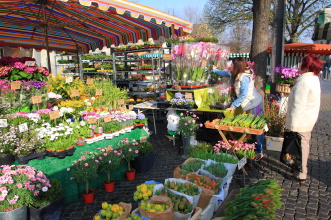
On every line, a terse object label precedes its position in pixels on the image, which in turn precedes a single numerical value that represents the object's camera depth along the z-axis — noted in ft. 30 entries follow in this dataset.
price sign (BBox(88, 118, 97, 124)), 12.64
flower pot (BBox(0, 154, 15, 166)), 10.07
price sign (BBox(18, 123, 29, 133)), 10.56
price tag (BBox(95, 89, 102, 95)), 14.99
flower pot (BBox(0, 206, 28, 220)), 8.18
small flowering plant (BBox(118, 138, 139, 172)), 12.77
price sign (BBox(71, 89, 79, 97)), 13.89
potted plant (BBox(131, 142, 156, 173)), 13.85
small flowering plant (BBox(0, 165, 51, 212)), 8.23
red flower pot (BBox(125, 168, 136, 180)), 13.33
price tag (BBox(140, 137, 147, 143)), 14.38
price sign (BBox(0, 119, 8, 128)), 10.45
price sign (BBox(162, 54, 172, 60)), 18.13
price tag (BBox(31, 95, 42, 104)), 12.12
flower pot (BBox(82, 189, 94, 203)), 11.08
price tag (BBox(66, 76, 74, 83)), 14.69
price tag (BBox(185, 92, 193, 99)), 16.31
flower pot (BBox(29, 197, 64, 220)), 8.73
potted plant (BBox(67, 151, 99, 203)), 10.44
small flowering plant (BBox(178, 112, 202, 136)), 15.58
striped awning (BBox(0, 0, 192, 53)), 13.66
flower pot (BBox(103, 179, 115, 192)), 12.05
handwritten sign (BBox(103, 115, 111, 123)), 13.34
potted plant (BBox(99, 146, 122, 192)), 11.70
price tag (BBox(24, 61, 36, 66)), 13.51
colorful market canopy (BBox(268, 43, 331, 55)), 30.04
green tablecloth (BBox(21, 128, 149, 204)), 10.50
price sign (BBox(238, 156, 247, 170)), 9.57
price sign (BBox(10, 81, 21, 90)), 12.26
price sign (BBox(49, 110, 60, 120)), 11.44
